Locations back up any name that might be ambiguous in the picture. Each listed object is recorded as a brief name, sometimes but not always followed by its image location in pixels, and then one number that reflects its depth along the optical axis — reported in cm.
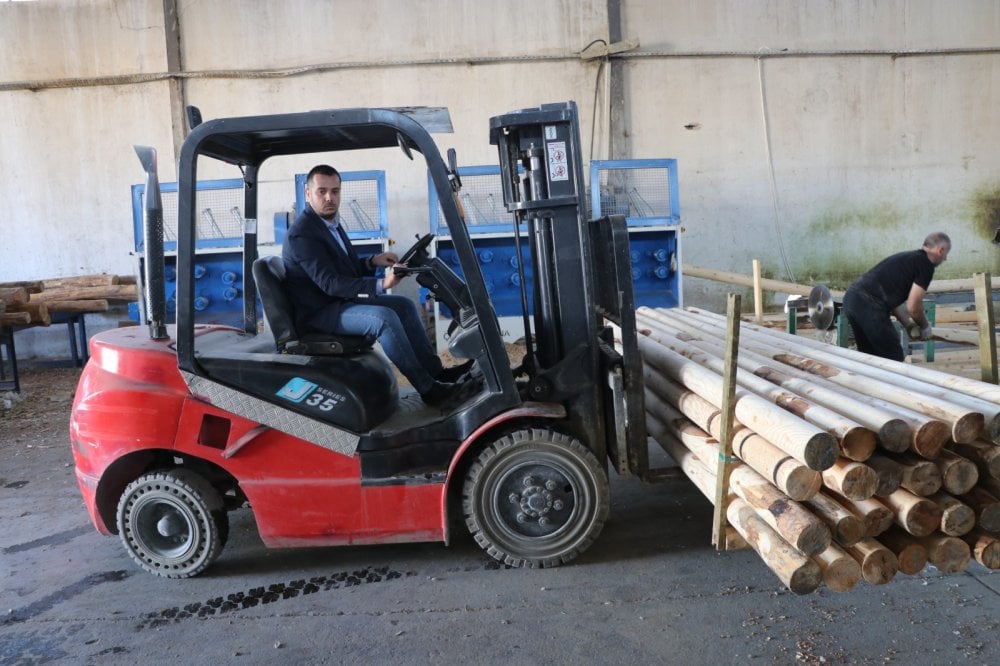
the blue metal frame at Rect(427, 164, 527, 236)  981
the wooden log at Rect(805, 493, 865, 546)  272
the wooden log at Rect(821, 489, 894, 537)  275
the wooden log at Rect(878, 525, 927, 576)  275
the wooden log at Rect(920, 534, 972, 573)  275
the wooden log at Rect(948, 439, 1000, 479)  272
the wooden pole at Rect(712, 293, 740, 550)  309
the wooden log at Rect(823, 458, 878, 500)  265
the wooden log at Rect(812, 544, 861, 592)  269
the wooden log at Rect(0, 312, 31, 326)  970
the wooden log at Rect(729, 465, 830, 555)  265
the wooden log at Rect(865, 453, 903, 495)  270
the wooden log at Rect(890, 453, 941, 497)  268
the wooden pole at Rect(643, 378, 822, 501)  271
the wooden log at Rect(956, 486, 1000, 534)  274
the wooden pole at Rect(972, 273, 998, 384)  369
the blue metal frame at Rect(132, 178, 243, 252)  969
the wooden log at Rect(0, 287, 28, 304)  976
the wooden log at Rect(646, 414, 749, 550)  335
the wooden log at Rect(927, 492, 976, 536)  270
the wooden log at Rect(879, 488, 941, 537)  269
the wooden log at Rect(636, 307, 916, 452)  271
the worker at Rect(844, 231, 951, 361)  638
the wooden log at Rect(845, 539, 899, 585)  271
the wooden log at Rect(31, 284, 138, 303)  1137
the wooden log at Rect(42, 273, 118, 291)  1202
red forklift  386
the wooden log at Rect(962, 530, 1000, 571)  276
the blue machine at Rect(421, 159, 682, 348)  1002
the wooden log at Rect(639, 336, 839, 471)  265
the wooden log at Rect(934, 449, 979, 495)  269
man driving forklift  390
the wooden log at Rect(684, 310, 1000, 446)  270
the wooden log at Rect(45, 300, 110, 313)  1120
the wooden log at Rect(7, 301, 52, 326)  1001
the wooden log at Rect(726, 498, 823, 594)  268
